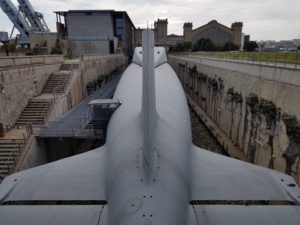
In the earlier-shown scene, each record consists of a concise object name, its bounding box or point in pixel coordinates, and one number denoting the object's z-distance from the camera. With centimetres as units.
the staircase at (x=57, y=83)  2505
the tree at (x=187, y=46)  10662
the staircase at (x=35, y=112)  1988
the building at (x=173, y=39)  16675
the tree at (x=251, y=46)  6678
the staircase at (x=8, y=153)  1417
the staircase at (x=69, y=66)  3020
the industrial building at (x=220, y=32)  12738
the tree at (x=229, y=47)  8502
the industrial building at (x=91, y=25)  7356
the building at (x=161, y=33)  13400
